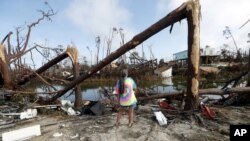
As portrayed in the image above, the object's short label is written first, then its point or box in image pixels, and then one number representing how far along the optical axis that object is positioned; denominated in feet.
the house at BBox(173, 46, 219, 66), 138.00
